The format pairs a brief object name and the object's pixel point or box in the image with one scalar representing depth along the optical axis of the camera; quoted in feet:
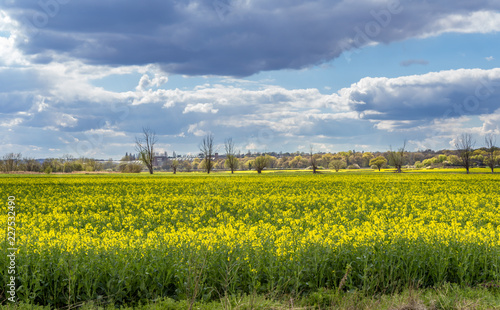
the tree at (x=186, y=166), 484.33
